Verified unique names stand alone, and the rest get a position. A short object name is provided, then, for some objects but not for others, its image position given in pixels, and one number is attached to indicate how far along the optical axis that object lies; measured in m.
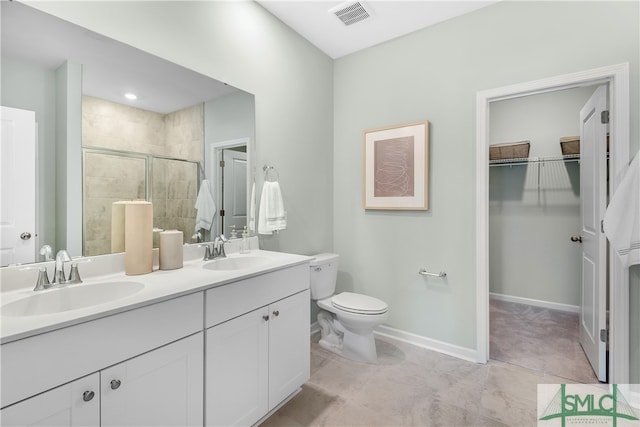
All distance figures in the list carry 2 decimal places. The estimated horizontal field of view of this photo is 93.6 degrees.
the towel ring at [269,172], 2.30
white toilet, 2.21
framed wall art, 2.50
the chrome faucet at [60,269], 1.23
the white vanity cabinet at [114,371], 0.82
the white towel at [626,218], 1.63
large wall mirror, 1.25
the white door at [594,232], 1.95
